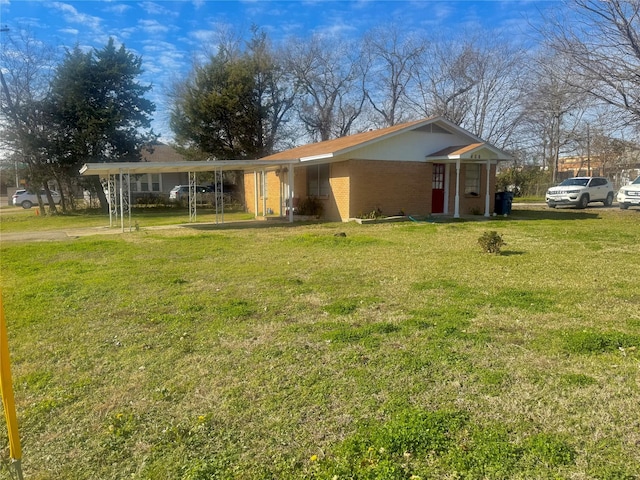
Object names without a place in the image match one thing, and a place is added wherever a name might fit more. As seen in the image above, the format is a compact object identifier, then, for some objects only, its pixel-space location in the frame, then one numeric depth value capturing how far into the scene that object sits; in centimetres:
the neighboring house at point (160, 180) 4175
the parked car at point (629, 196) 2028
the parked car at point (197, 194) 3200
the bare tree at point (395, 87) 3966
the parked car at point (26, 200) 3444
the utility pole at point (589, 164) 4344
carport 1469
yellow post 202
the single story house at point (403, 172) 1717
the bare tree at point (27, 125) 2361
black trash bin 1912
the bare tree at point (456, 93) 3831
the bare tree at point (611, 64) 1384
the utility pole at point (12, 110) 2265
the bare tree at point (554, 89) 1534
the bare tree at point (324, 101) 3795
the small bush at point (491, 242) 943
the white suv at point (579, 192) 2286
